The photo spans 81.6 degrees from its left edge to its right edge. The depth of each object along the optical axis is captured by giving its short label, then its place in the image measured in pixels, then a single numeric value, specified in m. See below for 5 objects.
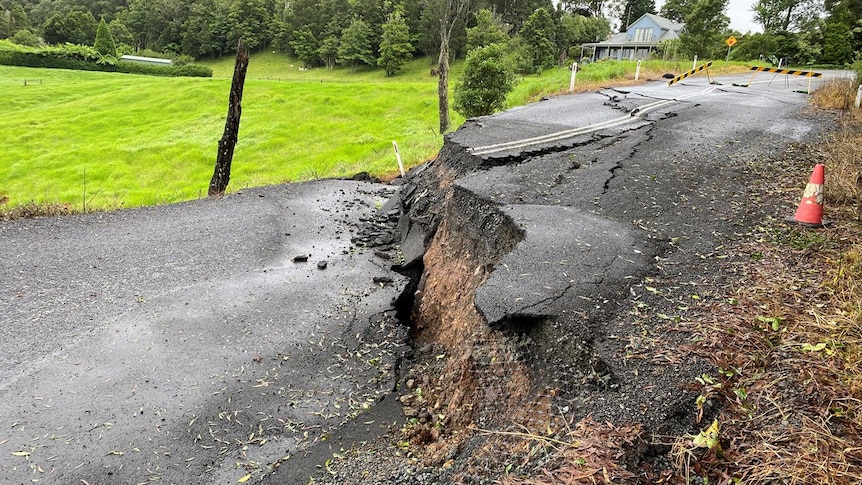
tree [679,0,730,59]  29.36
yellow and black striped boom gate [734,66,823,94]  13.96
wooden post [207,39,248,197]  11.12
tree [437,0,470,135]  16.09
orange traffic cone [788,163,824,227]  4.36
